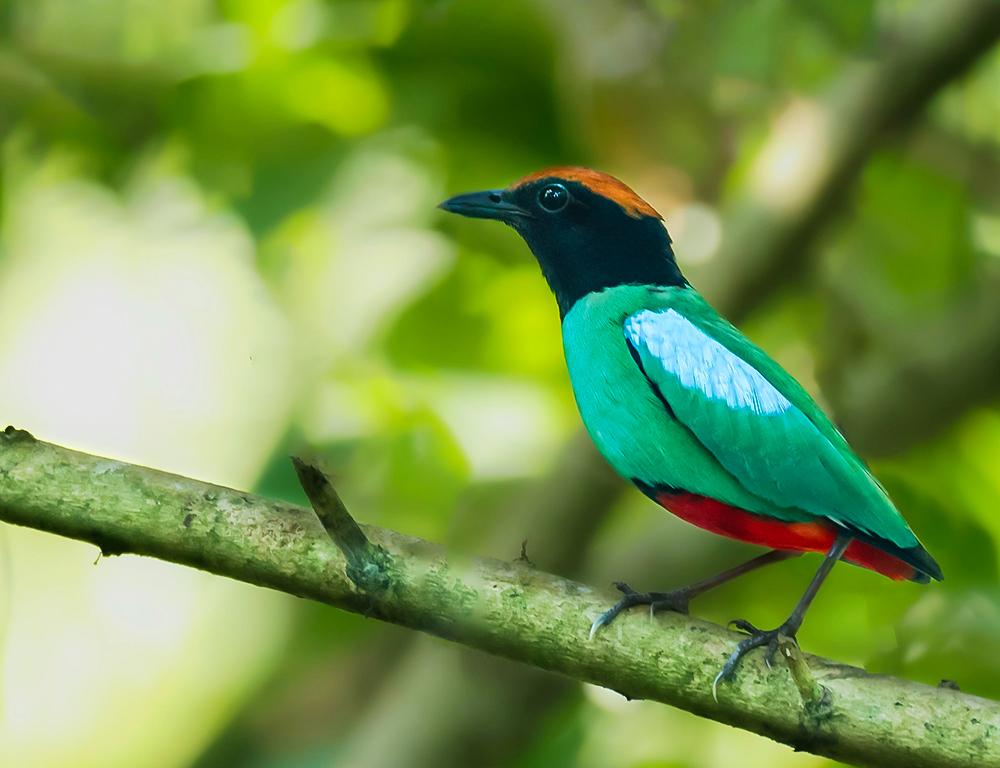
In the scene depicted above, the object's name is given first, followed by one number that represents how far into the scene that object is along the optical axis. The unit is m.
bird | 5.07
